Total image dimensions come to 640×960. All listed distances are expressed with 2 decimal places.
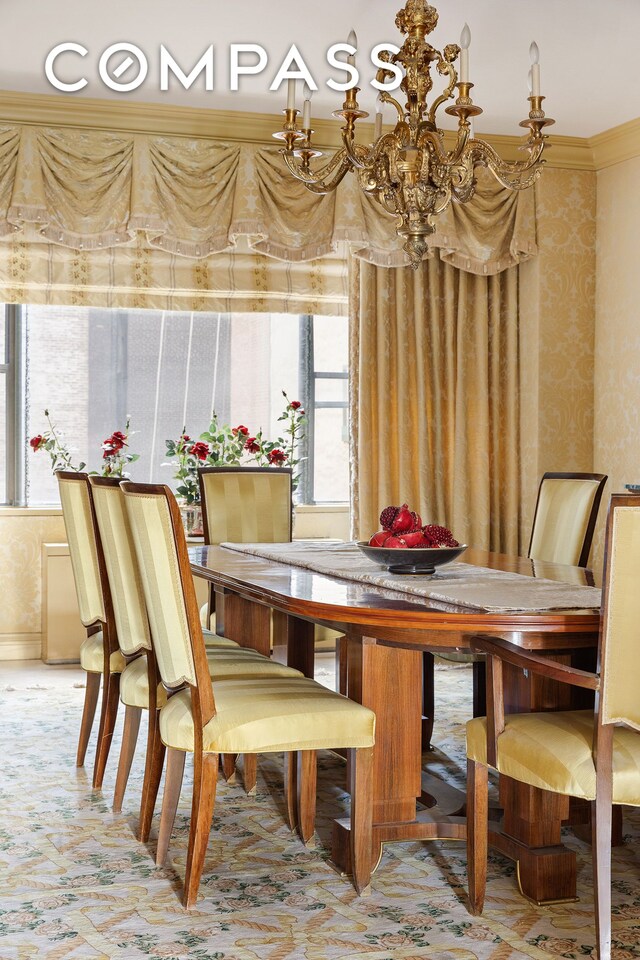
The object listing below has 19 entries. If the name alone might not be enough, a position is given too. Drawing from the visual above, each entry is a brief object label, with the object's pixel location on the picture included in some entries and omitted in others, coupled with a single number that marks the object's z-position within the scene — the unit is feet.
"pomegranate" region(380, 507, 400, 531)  10.61
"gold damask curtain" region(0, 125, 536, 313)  16.93
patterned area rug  7.79
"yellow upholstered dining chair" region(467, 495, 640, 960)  7.34
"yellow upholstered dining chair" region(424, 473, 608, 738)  13.08
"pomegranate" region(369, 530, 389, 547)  10.47
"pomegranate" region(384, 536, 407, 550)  10.38
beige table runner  8.57
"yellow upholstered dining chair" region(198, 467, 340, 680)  15.24
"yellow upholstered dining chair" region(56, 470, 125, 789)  11.39
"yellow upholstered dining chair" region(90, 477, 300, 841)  9.91
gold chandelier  10.89
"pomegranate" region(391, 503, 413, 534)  10.48
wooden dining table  8.12
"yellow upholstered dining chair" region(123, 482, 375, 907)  8.42
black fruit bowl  10.32
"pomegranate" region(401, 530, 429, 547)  10.43
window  19.19
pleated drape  18.94
